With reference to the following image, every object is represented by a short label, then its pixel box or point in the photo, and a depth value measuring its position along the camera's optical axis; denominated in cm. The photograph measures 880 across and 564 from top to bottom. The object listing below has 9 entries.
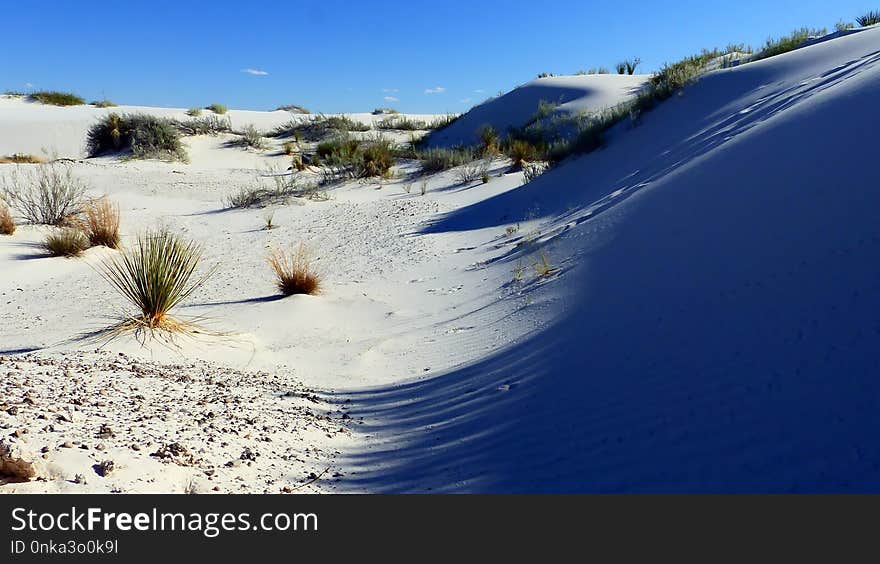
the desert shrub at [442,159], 1655
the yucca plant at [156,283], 610
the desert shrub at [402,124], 2806
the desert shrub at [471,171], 1480
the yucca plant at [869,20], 1400
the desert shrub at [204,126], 2256
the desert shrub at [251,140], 2283
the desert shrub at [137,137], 1967
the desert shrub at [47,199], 1186
